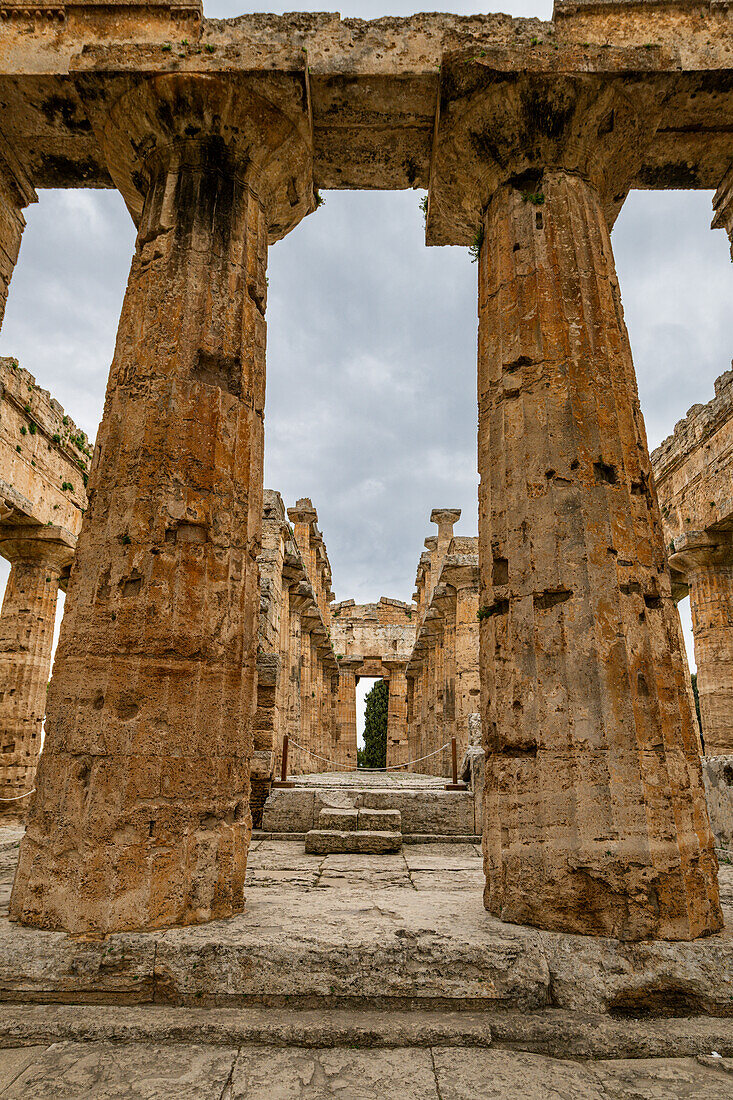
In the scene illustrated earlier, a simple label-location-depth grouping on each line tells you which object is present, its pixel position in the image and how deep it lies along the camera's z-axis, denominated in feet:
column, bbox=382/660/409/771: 95.14
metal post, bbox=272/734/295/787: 30.50
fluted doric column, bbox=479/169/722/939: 11.70
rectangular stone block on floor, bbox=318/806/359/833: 25.61
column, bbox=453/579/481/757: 50.62
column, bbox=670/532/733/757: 43.86
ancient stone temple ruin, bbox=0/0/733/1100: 10.60
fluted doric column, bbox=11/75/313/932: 11.88
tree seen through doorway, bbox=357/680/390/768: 119.85
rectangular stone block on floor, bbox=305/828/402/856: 23.35
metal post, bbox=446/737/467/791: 30.61
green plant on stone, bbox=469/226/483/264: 17.97
